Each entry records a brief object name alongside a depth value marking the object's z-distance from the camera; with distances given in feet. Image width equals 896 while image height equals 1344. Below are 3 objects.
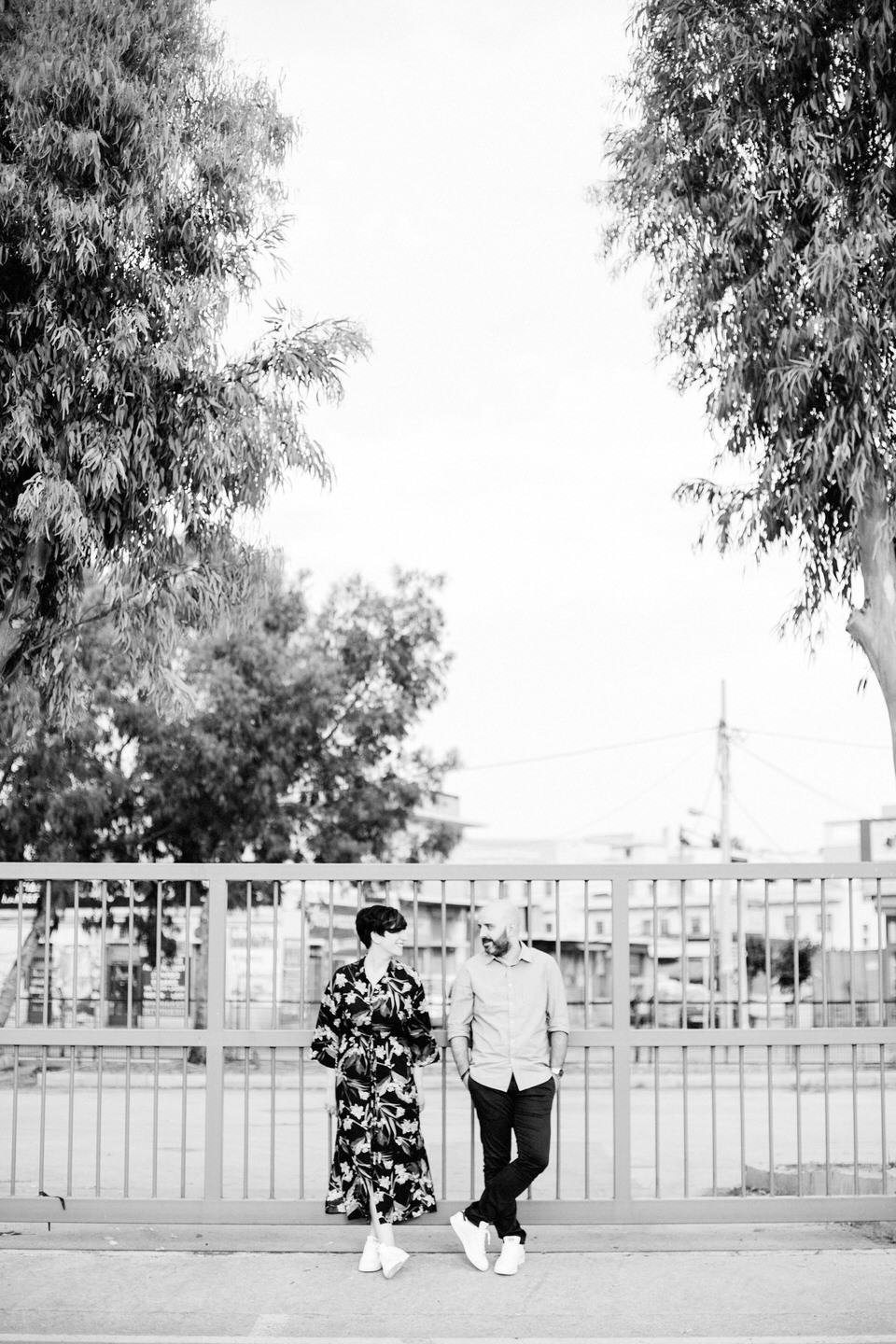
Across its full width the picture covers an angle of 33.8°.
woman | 23.02
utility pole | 136.36
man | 22.45
